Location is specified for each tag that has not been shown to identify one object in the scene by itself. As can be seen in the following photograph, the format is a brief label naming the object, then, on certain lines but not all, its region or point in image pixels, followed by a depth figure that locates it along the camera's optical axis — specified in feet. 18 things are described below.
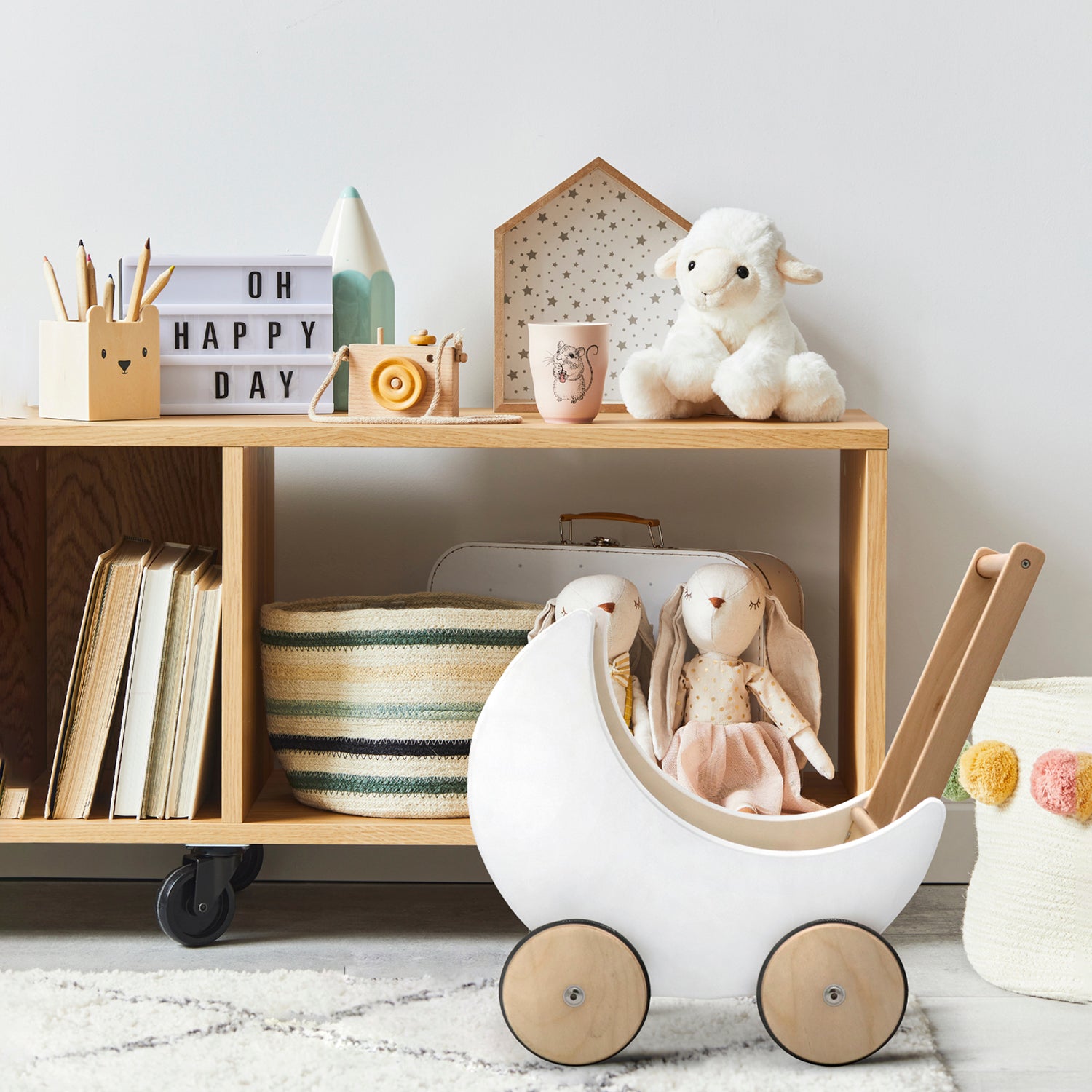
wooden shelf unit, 7.61
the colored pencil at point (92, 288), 7.76
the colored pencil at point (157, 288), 7.88
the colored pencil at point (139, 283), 7.80
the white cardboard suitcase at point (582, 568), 8.10
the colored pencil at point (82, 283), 7.75
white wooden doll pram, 7.07
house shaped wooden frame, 8.37
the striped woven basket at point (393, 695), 7.79
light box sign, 8.09
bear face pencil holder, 7.71
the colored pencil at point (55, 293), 7.80
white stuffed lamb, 7.85
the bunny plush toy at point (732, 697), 7.85
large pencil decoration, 8.19
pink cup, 7.79
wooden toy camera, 7.82
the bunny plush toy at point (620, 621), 7.85
